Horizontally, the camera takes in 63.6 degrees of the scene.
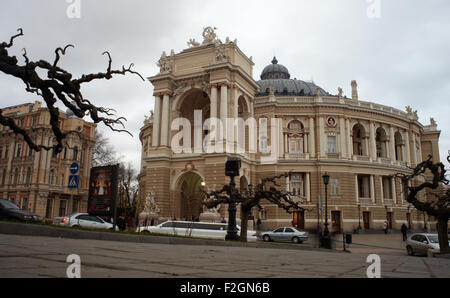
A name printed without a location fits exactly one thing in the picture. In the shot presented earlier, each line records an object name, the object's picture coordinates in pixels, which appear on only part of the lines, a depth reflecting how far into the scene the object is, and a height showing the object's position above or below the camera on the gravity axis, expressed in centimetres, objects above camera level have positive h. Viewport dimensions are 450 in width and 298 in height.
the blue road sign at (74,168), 1295 +137
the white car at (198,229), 2306 -129
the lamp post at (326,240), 2191 -175
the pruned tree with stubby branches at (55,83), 716 +245
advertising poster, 1547 +74
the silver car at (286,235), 2819 -196
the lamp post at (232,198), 1764 +53
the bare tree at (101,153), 5563 +836
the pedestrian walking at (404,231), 3105 -163
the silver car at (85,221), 2381 -91
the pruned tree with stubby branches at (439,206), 1711 +34
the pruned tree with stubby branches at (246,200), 2089 +59
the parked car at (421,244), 1903 -166
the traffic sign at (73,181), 1316 +92
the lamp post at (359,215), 4026 -45
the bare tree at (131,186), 5168 +382
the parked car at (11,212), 1777 -31
